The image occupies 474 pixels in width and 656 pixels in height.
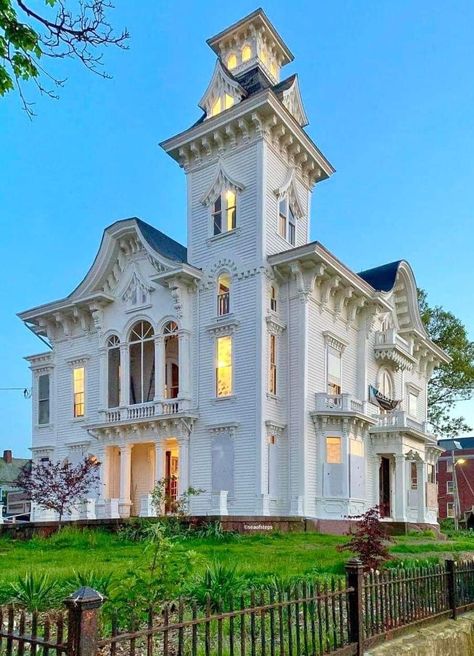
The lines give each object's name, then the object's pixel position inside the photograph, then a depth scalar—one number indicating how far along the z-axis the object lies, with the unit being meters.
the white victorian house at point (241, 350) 25.81
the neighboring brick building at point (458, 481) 71.44
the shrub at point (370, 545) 11.27
